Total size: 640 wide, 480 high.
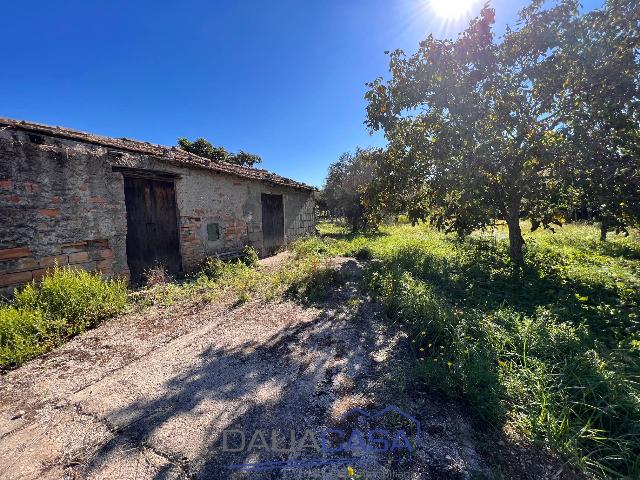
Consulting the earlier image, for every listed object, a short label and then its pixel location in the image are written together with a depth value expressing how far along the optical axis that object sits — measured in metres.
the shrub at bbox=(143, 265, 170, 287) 5.48
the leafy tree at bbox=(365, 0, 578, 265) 5.10
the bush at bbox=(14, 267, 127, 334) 3.73
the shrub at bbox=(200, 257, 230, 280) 6.38
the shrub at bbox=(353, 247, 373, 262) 8.41
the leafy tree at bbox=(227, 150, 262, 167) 29.70
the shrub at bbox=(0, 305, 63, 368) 3.02
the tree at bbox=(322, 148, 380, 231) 16.14
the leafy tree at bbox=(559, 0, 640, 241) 4.32
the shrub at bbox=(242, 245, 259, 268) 7.81
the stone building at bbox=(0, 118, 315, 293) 4.06
